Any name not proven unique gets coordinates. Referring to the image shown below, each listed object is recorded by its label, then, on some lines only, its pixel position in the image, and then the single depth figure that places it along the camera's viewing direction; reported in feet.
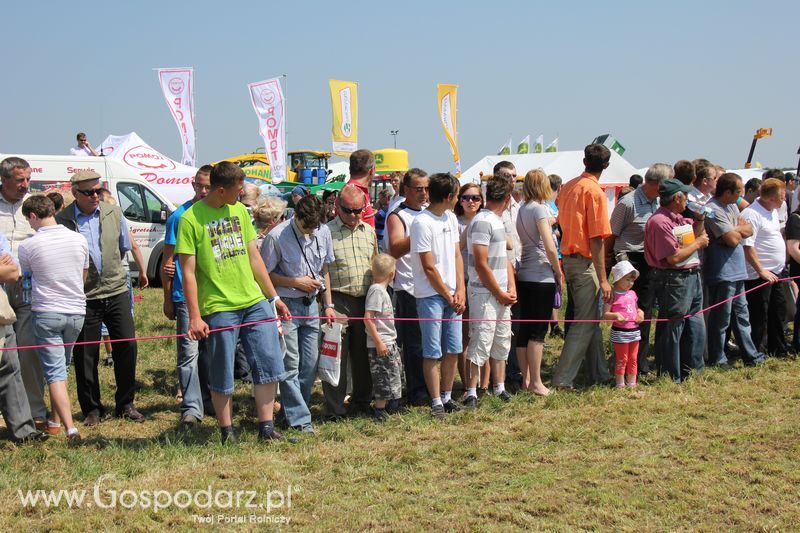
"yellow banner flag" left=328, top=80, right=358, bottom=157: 81.05
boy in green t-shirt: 17.21
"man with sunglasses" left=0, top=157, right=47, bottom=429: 20.45
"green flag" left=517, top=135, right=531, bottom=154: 123.44
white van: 45.91
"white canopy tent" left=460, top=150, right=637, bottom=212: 81.92
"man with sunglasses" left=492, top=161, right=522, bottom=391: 22.88
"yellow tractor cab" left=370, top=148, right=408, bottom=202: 118.42
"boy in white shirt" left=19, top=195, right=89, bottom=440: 18.83
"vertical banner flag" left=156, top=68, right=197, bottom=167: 76.02
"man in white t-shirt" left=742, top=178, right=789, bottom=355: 25.34
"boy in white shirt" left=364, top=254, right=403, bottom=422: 20.45
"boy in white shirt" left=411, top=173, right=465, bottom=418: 20.33
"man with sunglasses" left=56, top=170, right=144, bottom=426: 20.80
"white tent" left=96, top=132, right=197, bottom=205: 75.05
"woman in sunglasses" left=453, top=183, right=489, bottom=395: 22.71
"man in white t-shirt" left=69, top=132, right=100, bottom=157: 63.05
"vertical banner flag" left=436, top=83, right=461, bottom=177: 84.23
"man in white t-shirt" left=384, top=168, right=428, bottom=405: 21.42
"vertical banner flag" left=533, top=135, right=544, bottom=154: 126.00
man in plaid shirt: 20.92
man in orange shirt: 22.08
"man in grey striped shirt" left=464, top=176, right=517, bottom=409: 20.92
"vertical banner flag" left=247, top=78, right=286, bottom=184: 77.41
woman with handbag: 22.39
